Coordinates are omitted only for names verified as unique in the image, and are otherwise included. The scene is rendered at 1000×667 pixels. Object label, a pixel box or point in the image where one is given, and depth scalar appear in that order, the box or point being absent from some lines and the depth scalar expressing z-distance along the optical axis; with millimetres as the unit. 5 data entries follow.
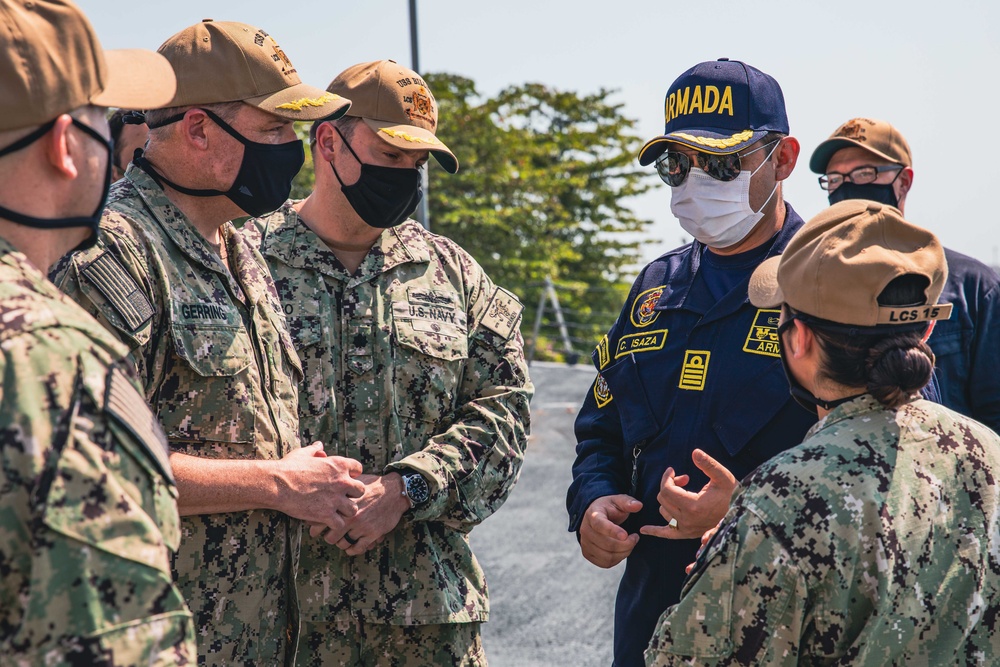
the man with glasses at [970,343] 3379
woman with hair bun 1738
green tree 20375
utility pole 10089
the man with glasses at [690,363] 2725
